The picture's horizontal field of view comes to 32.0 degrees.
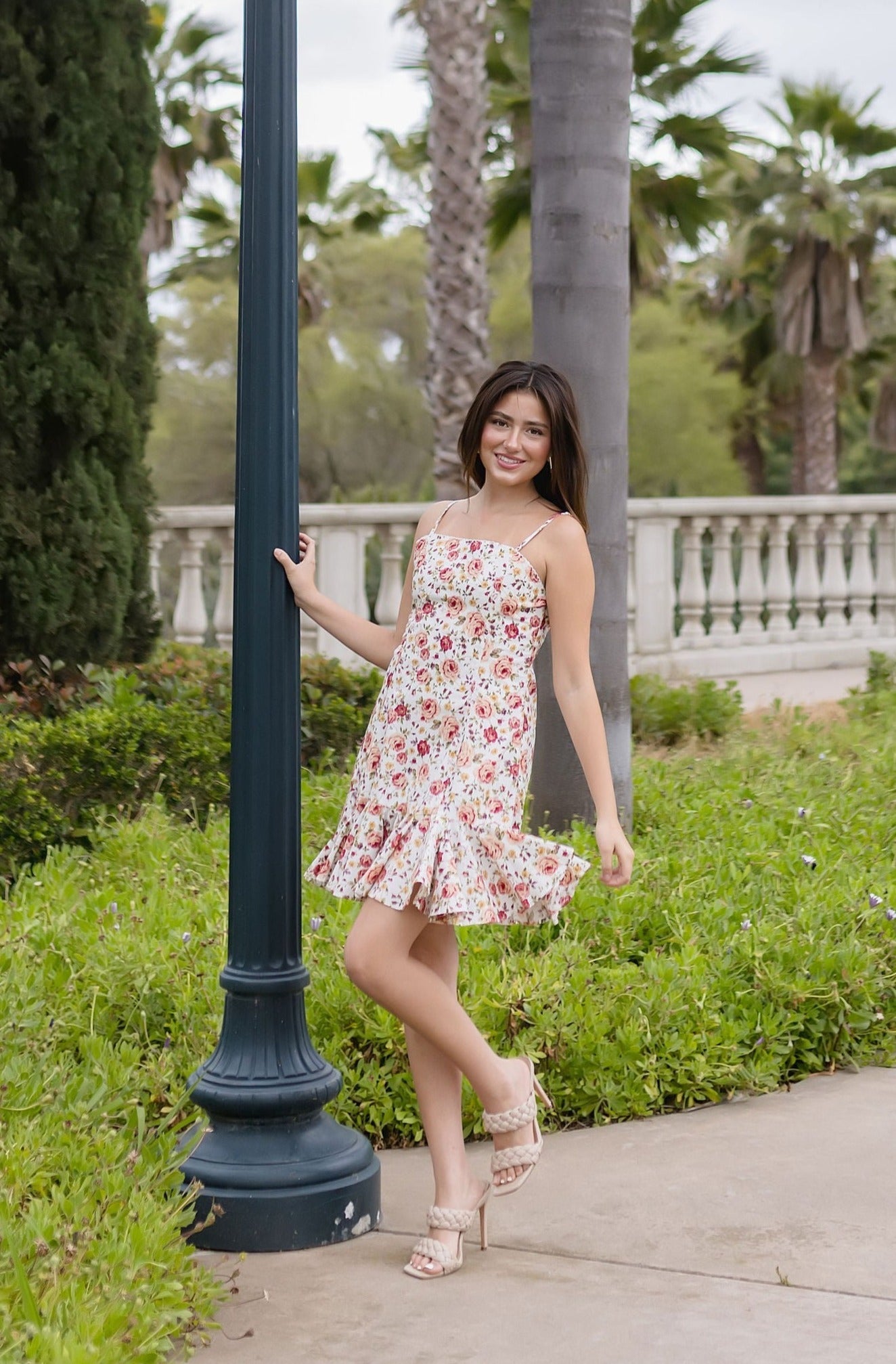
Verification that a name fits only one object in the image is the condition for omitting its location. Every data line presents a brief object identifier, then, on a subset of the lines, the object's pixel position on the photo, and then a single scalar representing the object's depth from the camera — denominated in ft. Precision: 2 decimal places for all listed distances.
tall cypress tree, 23.32
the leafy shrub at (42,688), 21.71
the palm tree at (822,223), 74.69
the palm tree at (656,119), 53.47
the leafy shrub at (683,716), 26.48
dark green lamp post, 10.39
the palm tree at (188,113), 67.72
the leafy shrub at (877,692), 27.78
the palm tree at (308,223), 76.33
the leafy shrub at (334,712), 23.17
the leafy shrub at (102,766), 18.56
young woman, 9.78
